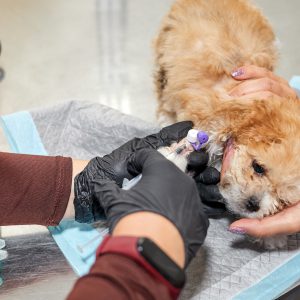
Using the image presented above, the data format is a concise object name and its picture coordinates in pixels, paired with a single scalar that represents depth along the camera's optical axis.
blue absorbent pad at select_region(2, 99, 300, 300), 0.89
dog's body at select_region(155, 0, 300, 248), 0.87
